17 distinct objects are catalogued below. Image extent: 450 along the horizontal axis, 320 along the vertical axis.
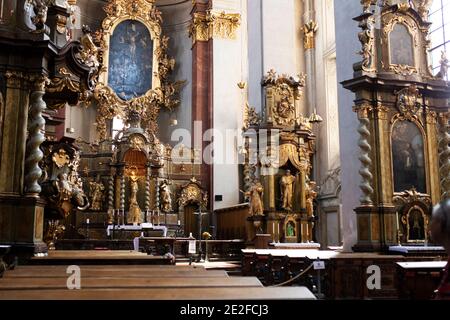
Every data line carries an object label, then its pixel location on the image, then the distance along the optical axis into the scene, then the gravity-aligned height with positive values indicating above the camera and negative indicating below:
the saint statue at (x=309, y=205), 13.35 +0.70
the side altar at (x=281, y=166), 12.96 +1.73
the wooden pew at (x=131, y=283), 3.30 -0.33
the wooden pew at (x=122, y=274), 3.99 -0.32
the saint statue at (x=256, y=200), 12.87 +0.82
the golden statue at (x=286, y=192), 13.12 +1.03
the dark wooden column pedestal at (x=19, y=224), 6.39 +0.13
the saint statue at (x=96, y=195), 17.41 +1.32
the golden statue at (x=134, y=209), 17.39 +0.84
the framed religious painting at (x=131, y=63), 20.44 +6.97
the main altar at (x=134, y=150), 17.47 +2.97
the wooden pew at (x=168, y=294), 2.64 -0.33
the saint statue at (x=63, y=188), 7.57 +0.68
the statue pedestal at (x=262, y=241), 11.74 -0.18
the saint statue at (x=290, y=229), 13.05 +0.10
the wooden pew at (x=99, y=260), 6.03 -0.31
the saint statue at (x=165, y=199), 18.17 +1.21
